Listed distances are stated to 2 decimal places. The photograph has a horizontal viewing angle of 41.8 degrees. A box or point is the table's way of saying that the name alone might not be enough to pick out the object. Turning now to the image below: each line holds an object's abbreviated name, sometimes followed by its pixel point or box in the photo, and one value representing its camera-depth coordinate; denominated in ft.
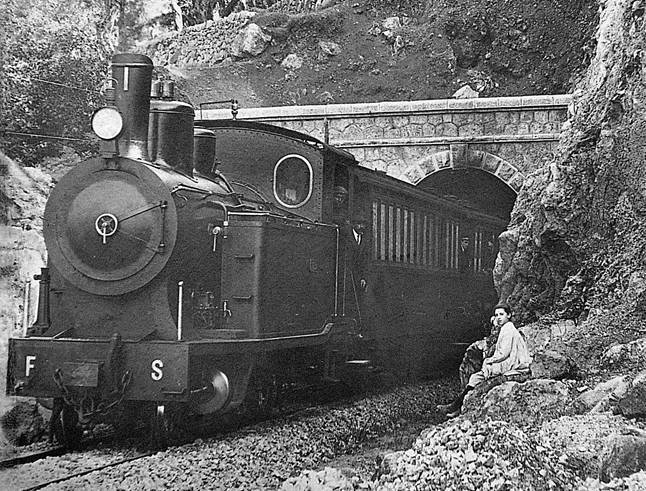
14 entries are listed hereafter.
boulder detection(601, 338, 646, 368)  24.65
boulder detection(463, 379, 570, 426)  22.44
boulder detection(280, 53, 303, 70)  91.25
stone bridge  59.11
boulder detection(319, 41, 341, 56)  94.15
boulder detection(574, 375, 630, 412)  20.08
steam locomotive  24.09
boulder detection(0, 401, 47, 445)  26.63
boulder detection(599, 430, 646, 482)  14.71
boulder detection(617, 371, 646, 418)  18.02
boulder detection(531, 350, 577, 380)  26.25
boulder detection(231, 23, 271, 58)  86.42
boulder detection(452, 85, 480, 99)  74.79
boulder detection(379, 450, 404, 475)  16.84
